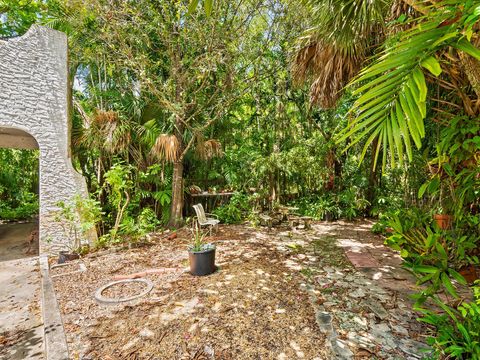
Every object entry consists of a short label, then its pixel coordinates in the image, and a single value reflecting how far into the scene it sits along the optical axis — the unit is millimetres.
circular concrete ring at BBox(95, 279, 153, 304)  2670
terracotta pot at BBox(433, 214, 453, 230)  2784
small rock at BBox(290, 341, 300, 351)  1903
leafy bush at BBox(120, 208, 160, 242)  4773
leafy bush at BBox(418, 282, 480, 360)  1526
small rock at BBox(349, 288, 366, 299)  2678
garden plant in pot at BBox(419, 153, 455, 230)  2301
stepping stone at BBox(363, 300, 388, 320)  2326
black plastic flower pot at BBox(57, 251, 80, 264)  4055
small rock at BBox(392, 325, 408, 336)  2076
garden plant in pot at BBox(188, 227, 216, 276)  3215
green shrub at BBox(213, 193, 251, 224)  6578
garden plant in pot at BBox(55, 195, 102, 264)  4270
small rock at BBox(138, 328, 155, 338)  2077
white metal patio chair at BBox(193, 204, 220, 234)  4972
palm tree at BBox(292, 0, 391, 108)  2559
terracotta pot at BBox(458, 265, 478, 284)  2838
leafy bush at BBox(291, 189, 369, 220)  6676
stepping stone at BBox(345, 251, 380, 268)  3588
